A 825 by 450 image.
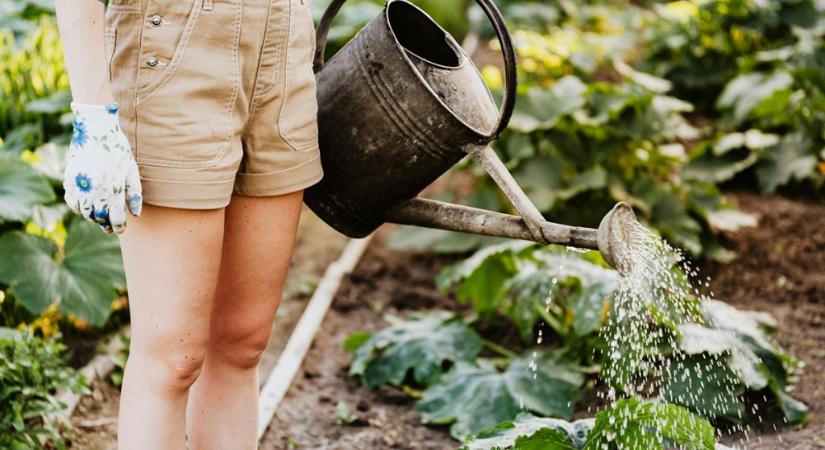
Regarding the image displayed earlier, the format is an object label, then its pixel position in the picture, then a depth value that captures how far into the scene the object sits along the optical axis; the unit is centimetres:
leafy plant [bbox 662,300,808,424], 272
